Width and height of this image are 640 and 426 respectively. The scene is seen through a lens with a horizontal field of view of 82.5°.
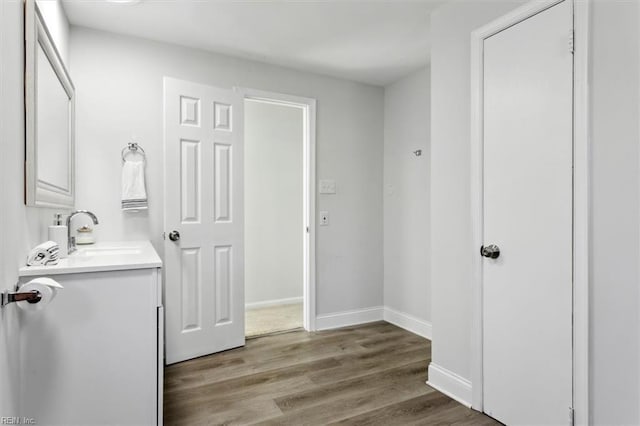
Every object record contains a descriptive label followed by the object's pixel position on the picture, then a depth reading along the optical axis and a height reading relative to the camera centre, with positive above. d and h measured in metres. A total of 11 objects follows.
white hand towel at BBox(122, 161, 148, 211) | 2.52 +0.16
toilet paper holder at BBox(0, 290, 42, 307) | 1.12 -0.27
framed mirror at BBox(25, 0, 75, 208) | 1.37 +0.42
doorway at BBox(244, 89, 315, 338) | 4.07 +0.00
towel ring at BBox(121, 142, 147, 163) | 2.58 +0.44
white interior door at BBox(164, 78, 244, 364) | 2.64 -0.07
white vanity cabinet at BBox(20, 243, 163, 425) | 1.35 -0.54
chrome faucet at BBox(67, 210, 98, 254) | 2.06 -0.13
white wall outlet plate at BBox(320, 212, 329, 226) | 3.36 -0.07
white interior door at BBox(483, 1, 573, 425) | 1.58 -0.04
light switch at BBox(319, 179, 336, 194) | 3.36 +0.23
